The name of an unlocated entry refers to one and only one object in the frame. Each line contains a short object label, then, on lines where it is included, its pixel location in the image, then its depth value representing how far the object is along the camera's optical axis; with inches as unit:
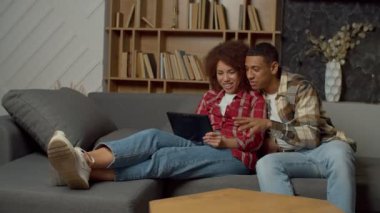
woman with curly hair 76.5
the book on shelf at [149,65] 156.3
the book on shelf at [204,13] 152.2
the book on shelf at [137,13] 156.0
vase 142.6
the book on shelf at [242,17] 150.6
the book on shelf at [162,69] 156.1
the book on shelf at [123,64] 157.9
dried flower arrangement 144.2
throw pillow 95.2
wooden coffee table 61.6
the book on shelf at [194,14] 153.2
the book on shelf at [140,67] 156.9
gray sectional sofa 74.1
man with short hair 82.6
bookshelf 152.6
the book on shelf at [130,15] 157.4
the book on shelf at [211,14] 153.0
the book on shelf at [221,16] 152.0
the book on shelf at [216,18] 152.8
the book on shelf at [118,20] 156.9
